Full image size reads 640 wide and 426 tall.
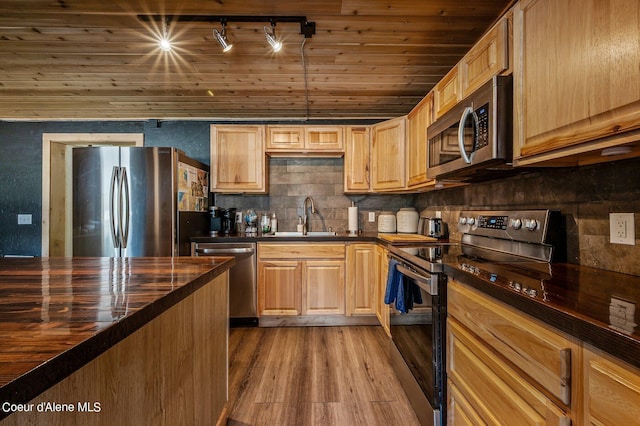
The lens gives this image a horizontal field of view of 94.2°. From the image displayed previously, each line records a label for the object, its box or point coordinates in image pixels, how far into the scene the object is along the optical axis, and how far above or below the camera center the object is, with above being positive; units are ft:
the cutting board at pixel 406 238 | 7.83 -0.74
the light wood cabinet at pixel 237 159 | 10.58 +1.91
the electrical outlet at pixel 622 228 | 3.64 -0.21
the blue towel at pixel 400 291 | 5.56 -1.54
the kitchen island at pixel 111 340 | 1.68 -0.87
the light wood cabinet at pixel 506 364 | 2.40 -1.53
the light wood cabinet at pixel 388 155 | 9.35 +1.90
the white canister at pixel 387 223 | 10.64 -0.39
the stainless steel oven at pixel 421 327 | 4.56 -2.07
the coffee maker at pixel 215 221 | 10.98 -0.34
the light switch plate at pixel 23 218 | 11.89 -0.22
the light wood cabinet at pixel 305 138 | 10.66 +2.67
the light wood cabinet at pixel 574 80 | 2.70 +1.43
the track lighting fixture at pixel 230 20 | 6.07 +3.97
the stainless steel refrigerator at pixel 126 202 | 8.83 +0.31
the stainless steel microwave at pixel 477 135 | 4.39 +1.31
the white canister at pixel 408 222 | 10.30 -0.34
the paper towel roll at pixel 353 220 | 11.21 -0.29
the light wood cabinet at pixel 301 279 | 9.66 -2.17
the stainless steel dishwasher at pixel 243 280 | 9.57 -2.19
